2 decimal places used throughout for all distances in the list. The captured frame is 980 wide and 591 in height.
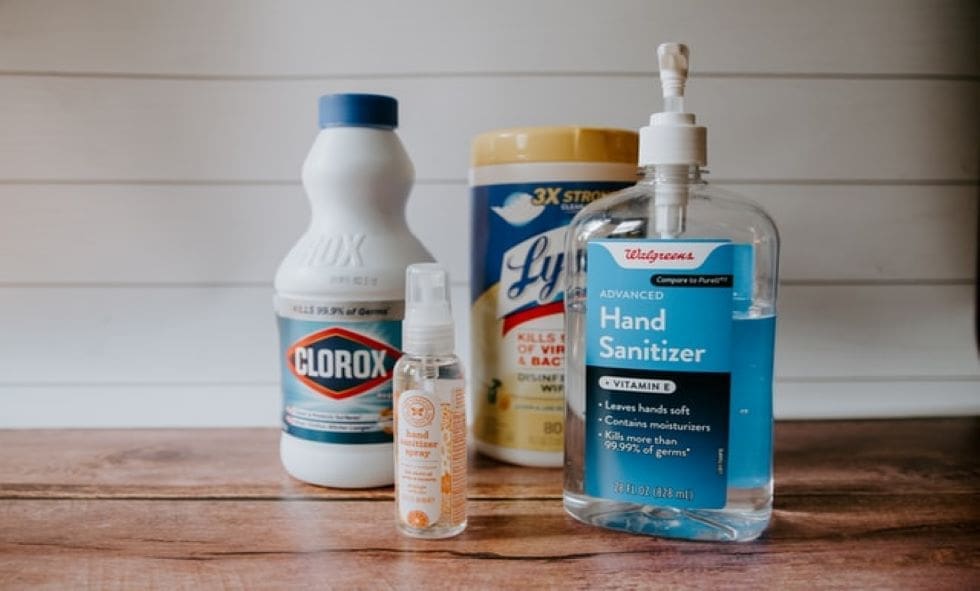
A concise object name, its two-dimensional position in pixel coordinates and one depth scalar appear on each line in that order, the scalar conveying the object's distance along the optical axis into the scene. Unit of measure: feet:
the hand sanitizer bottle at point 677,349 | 1.67
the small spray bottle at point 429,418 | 1.68
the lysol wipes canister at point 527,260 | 2.02
